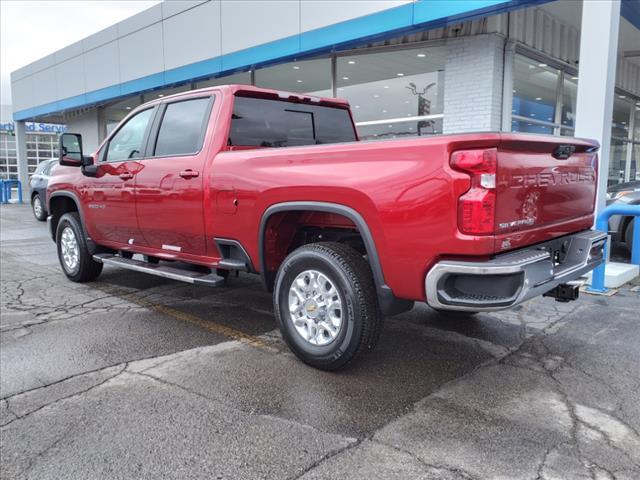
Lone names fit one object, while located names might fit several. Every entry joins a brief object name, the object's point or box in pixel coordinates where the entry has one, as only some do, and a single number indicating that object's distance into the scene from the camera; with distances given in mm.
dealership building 7988
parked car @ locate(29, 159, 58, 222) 13970
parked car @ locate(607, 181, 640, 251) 8016
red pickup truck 2984
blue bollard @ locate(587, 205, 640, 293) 5566
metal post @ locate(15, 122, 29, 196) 25828
